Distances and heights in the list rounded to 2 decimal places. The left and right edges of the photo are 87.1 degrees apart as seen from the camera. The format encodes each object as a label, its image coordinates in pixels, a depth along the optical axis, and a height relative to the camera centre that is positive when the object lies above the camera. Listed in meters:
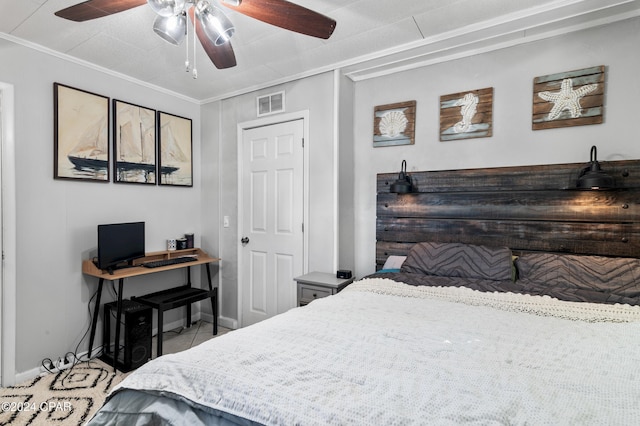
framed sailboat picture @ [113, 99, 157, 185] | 3.07 +0.60
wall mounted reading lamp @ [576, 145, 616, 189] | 1.98 +0.17
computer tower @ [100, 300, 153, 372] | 2.67 -1.05
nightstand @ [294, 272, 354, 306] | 2.65 -0.63
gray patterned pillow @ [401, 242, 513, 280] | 2.17 -0.37
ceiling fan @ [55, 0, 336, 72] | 1.55 +0.92
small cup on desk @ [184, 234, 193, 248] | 3.68 -0.36
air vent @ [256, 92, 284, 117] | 3.30 +1.03
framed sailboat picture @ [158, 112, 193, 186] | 3.47 +0.60
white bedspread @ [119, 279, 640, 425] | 0.86 -0.51
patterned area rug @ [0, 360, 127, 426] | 2.08 -1.31
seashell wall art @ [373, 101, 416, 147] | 2.87 +0.72
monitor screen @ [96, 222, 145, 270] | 2.71 -0.32
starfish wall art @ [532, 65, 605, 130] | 2.20 +0.74
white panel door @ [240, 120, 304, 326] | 3.23 -0.12
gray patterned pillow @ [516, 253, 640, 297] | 1.82 -0.38
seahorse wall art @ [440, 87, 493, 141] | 2.55 +0.72
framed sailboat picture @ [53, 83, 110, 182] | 2.68 +0.60
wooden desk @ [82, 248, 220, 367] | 2.70 -0.55
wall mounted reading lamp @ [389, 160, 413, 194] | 2.69 +0.18
